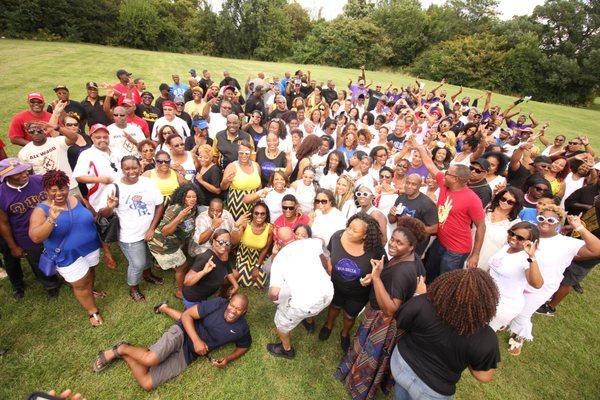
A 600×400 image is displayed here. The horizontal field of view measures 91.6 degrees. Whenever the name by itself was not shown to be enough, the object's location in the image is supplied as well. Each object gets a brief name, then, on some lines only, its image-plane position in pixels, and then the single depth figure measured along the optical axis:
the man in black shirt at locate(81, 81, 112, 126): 7.36
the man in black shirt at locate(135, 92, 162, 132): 8.30
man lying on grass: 3.59
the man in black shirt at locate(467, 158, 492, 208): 4.88
